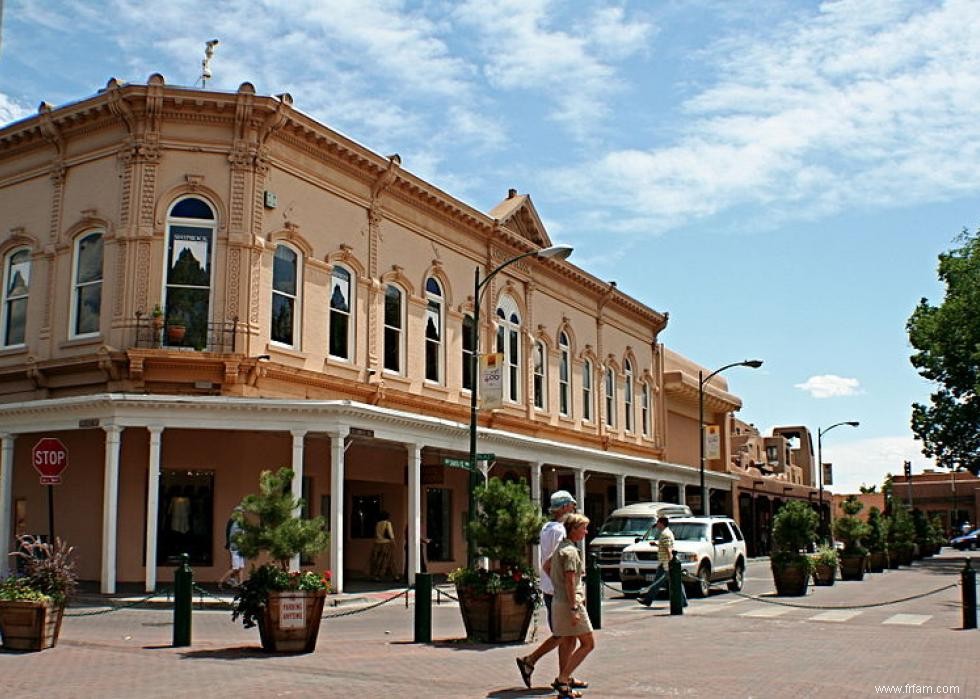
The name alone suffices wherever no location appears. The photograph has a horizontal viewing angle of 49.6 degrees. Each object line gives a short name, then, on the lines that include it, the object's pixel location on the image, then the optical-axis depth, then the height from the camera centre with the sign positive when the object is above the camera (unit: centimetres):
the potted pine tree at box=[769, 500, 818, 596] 2295 -67
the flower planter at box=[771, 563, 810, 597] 2289 -136
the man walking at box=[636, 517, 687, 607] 2033 -84
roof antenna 2672 +1162
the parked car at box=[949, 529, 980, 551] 7606 -192
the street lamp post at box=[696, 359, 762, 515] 3588 +380
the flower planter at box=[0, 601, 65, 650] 1283 -124
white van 2812 -39
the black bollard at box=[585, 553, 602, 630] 1611 -117
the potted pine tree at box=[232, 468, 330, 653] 1297 -74
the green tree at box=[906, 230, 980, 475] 4541 +680
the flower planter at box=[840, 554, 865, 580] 2941 -143
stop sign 1939 +111
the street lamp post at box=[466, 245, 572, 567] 2073 +359
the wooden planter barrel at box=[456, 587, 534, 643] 1396 -130
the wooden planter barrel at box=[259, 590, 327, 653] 1293 -124
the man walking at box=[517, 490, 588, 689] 1221 -18
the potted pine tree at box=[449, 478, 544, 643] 1400 -73
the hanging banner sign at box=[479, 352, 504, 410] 2302 +286
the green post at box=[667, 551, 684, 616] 1864 -126
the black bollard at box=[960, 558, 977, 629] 1645 -134
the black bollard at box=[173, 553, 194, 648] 1336 -104
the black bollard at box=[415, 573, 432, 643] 1417 -127
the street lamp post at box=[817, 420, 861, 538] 5322 +312
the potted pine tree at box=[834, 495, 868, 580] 2945 -64
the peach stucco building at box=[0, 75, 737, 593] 2205 +437
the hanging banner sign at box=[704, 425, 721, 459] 4206 +299
